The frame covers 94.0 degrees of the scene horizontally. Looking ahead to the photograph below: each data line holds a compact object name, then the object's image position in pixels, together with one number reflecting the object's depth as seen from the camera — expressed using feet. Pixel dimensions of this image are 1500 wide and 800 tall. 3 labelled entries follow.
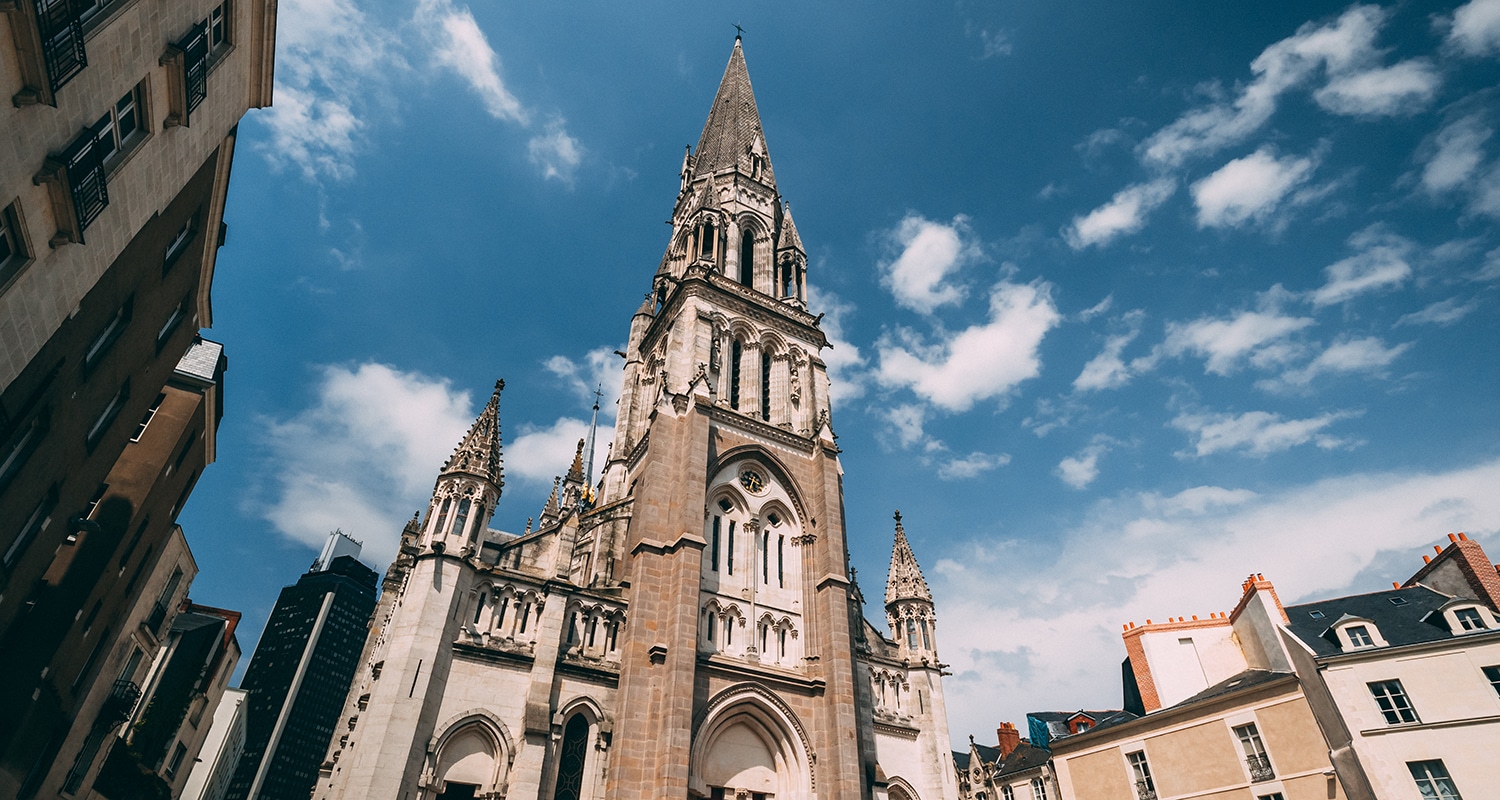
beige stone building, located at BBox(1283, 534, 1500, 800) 61.77
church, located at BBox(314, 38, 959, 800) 61.87
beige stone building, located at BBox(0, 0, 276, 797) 28.32
